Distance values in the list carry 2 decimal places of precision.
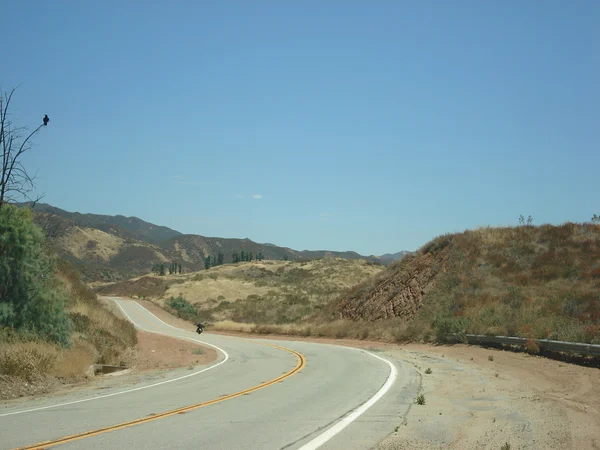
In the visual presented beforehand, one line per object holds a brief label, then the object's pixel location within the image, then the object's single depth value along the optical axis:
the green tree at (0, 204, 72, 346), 17.80
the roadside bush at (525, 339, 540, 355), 22.06
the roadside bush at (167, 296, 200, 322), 64.12
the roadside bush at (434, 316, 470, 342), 28.98
